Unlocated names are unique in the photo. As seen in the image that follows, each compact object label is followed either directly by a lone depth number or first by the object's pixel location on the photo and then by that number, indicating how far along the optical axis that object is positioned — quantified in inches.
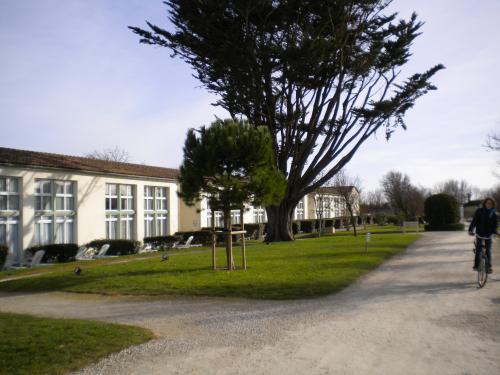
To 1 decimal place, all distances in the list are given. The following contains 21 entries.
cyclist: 406.3
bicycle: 395.9
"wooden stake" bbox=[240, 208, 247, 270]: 568.0
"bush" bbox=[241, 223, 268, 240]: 1472.7
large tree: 923.4
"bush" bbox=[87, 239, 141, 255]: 994.1
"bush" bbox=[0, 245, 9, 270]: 741.9
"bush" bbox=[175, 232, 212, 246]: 1241.4
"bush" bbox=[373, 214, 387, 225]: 2509.5
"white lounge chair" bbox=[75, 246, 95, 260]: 912.3
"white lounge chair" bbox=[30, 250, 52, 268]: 791.1
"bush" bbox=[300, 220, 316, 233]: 1988.2
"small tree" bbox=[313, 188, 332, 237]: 1772.9
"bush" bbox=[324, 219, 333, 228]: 2156.5
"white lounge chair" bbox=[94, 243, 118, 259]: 950.4
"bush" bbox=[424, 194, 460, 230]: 1540.4
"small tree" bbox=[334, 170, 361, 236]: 1601.3
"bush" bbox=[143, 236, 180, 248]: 1138.2
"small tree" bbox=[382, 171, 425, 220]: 2431.1
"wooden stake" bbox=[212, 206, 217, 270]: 569.4
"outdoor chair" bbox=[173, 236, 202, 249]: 1139.1
